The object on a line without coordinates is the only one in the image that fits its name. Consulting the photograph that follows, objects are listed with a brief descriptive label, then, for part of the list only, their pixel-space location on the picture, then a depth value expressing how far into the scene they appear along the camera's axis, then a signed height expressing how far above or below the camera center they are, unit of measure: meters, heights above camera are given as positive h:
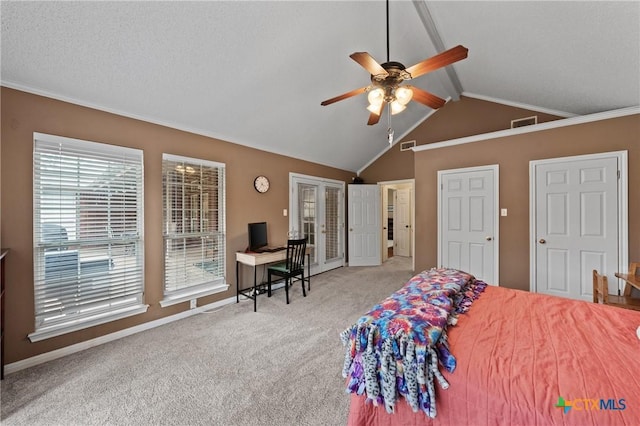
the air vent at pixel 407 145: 5.41 +1.48
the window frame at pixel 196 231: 2.96 -0.24
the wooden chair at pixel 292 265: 3.56 -0.77
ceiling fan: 1.67 +1.03
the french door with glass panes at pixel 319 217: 4.66 -0.09
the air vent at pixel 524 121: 4.05 +1.51
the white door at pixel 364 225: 5.74 -0.28
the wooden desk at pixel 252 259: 3.35 -0.65
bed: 0.93 -0.67
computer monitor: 3.66 -0.34
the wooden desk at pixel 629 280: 2.26 -0.63
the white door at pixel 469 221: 3.69 -0.13
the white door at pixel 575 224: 2.96 -0.13
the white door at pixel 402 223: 7.06 -0.30
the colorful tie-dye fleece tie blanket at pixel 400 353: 1.11 -0.66
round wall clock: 3.92 +0.46
